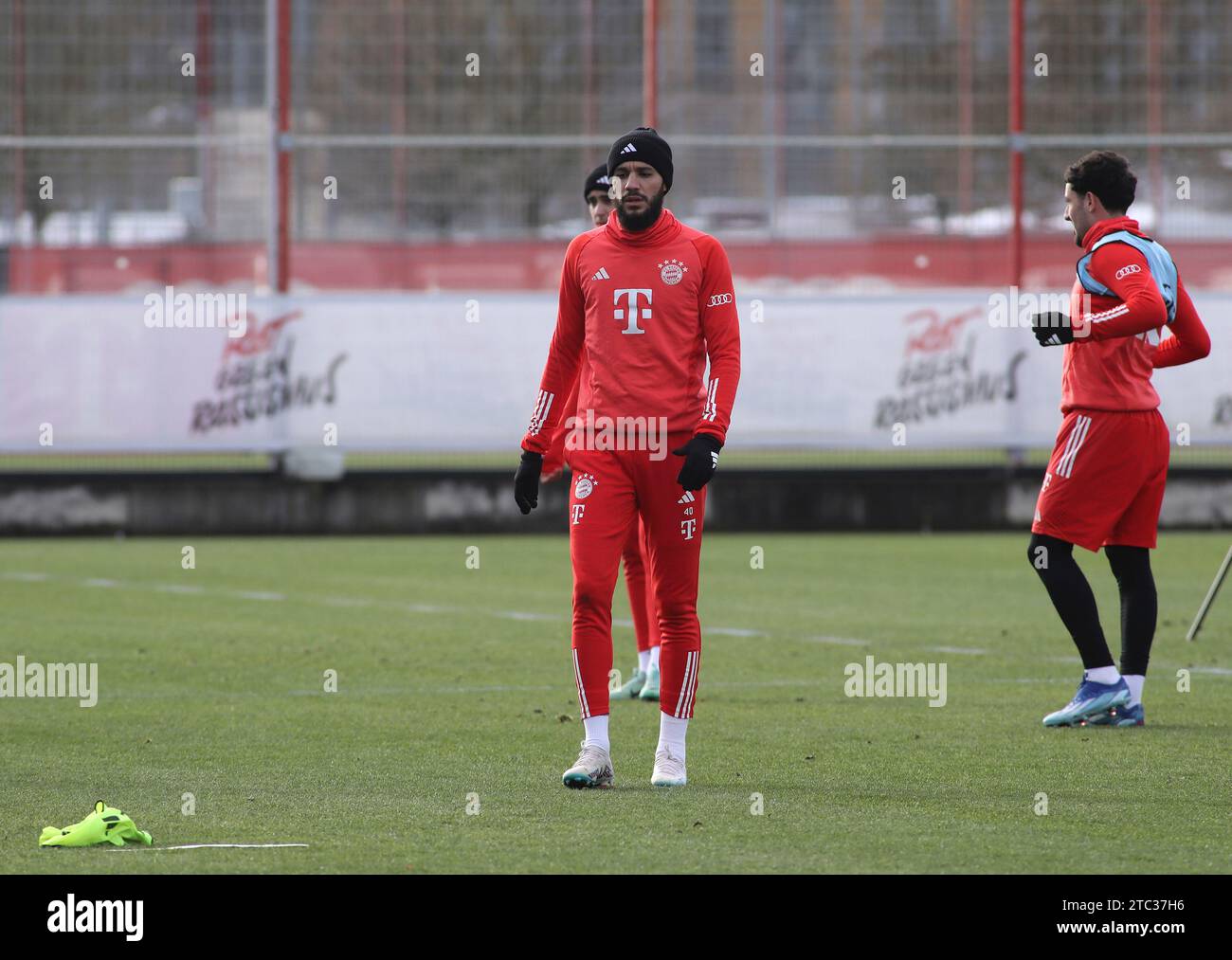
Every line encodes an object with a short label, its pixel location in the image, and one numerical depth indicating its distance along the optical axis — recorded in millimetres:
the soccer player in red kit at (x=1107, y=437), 8695
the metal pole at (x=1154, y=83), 22734
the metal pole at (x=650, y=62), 21406
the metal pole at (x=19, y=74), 21969
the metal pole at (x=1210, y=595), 11305
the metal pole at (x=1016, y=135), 21250
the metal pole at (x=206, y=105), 21656
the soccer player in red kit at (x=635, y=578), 9266
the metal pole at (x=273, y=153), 20812
